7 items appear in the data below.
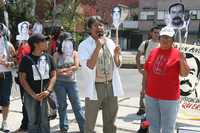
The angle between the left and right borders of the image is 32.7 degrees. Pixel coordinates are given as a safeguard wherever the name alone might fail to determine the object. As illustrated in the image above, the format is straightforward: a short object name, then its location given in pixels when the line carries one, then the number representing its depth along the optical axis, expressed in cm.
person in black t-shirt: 445
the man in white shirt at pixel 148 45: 613
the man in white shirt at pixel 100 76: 426
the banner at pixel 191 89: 611
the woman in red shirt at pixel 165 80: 414
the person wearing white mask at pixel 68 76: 532
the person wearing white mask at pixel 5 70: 544
